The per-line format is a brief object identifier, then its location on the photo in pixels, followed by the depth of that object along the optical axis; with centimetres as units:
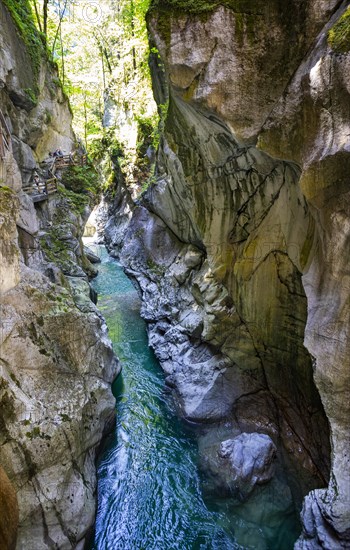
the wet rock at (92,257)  2829
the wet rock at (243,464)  840
